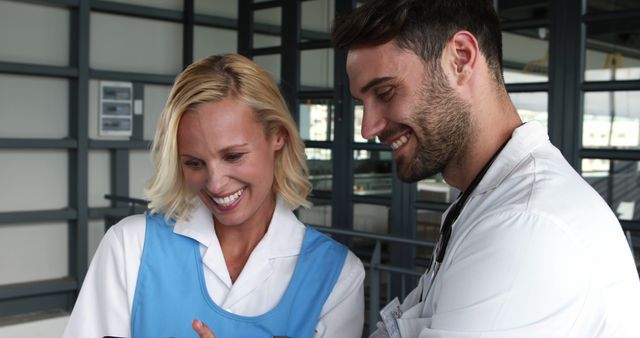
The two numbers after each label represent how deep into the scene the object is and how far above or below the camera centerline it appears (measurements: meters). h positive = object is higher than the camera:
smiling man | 1.06 -0.05
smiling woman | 1.71 -0.25
